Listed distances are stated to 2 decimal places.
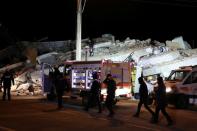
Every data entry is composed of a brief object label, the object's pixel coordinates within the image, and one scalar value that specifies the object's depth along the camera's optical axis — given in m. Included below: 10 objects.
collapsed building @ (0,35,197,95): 20.28
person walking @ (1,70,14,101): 15.51
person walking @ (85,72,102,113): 12.18
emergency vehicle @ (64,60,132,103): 13.79
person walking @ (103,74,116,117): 11.54
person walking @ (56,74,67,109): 12.91
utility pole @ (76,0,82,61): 18.33
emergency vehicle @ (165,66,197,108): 13.52
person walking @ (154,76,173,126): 9.84
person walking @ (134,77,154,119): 10.95
